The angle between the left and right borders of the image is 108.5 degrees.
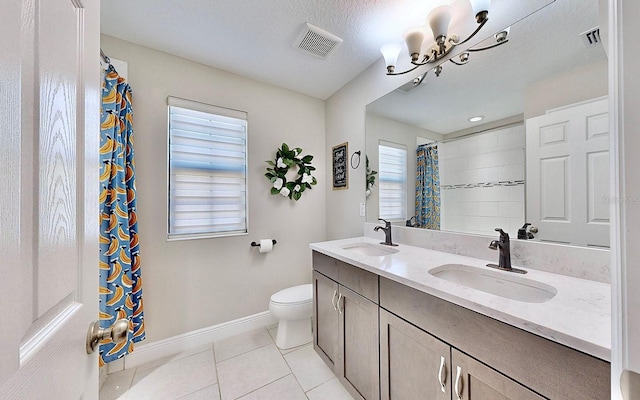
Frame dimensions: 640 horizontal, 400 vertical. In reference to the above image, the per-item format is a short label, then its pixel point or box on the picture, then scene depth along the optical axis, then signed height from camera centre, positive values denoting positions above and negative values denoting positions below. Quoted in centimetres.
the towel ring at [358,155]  213 +42
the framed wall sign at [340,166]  229 +35
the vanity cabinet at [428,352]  62 -56
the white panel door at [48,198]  29 +1
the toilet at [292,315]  185 -93
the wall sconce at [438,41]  119 +98
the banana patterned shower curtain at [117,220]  144 -11
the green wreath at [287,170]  226 +29
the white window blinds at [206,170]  188 +27
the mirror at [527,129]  96 +37
